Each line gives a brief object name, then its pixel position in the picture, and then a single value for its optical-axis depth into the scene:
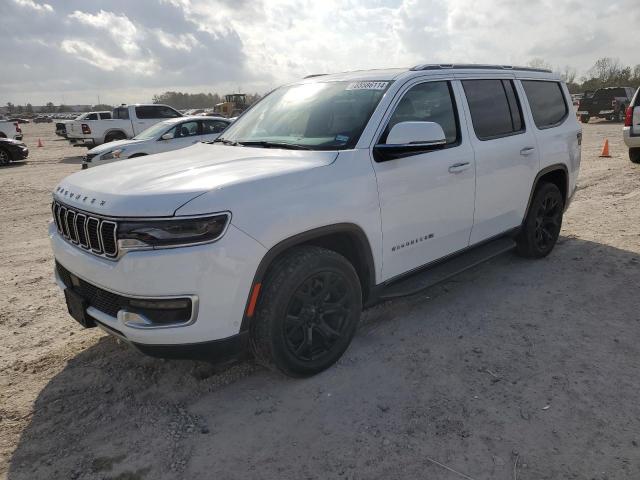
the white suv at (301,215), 2.52
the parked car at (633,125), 10.50
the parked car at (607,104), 26.52
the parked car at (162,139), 11.33
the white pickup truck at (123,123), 18.58
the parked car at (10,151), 16.56
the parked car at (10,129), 22.00
